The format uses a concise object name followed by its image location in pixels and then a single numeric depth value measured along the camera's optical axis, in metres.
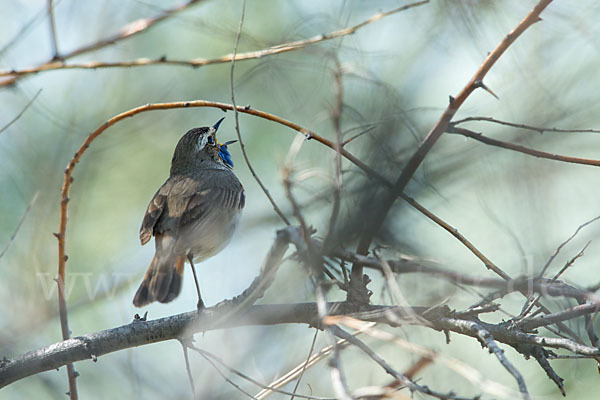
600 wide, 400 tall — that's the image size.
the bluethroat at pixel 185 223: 8.48
